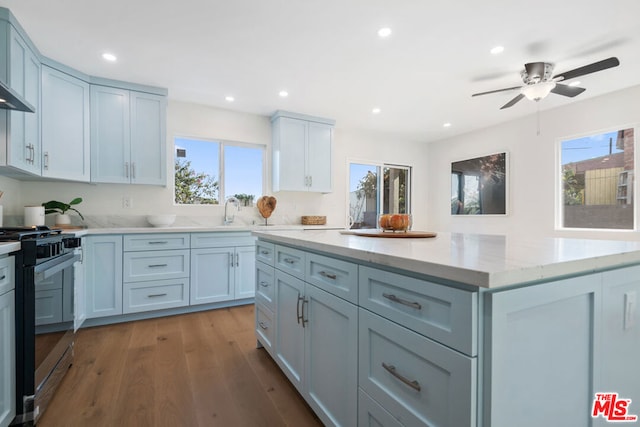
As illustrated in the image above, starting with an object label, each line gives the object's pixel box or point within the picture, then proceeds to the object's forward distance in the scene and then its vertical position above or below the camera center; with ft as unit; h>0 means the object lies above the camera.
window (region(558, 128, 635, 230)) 11.47 +1.40
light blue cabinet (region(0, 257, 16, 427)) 4.41 -2.01
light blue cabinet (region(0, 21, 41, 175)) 7.12 +2.53
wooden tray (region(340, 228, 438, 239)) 5.31 -0.38
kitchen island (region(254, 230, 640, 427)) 2.35 -1.12
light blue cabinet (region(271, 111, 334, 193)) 13.67 +2.85
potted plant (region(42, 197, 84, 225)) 9.50 +0.06
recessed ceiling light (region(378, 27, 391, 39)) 7.75 +4.74
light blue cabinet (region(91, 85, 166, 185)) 10.28 +2.67
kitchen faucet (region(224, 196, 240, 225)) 13.19 +0.24
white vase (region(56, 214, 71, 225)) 9.80 -0.27
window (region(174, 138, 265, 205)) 12.87 +1.84
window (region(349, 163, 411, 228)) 17.37 +1.33
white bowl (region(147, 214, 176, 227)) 11.30 -0.32
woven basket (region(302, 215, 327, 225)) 14.87 -0.35
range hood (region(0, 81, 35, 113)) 5.62 +2.26
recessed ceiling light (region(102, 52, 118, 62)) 8.83 +4.59
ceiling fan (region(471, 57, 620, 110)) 9.10 +4.07
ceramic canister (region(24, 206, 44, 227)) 8.23 -0.13
